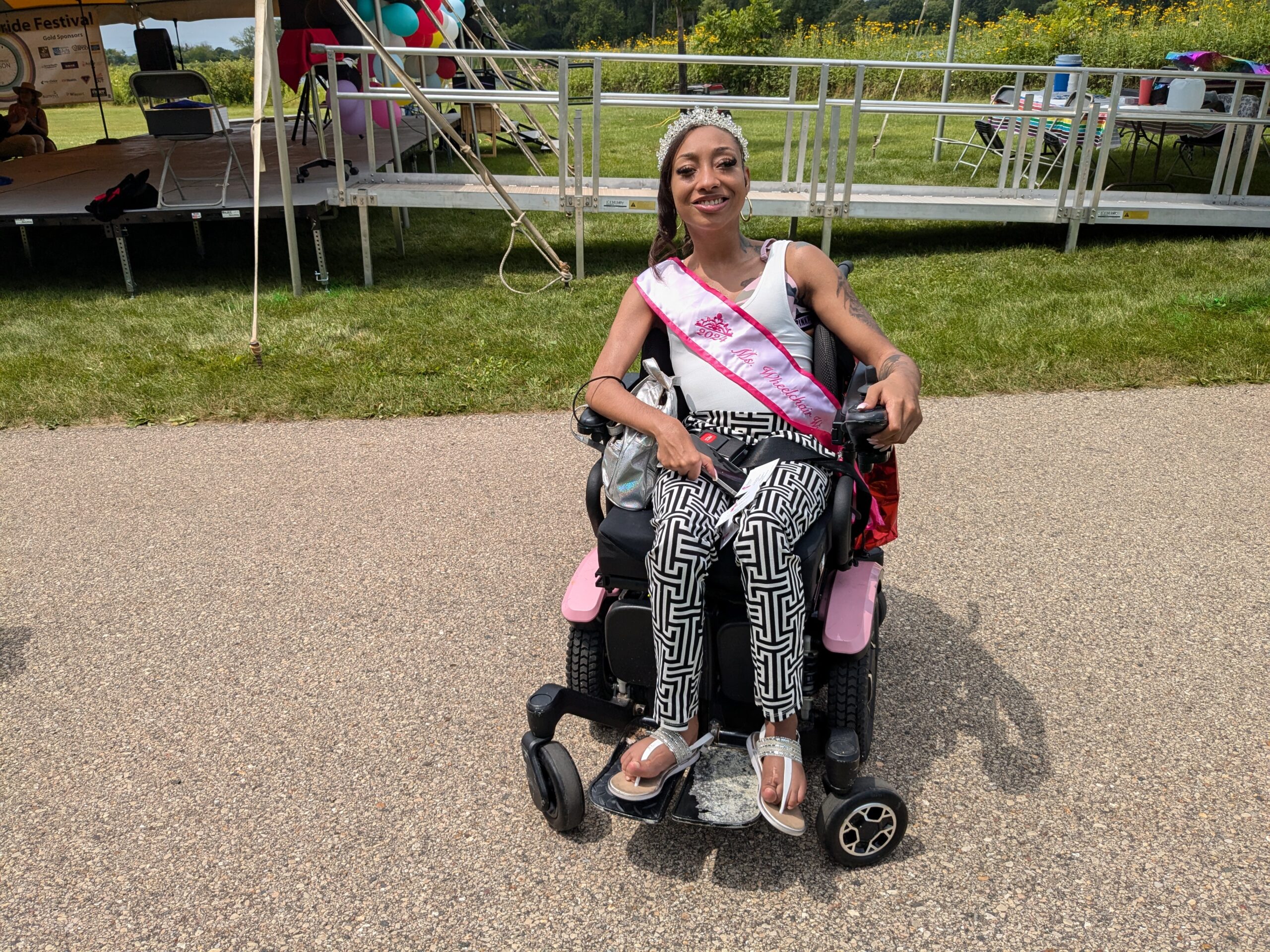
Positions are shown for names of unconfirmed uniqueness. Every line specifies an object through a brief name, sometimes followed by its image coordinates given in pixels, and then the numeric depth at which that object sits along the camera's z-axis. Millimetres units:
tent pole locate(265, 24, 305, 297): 7188
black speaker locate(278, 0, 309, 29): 10055
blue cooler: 12500
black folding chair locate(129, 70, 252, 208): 8195
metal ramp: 8344
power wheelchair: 2355
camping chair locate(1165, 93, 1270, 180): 10234
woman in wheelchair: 2359
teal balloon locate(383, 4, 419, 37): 11227
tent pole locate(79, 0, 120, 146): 15482
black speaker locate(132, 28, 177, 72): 12828
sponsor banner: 15508
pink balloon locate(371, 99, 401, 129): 11789
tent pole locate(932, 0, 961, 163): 13258
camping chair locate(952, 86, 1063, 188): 12125
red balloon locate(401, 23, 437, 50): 11727
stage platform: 8352
